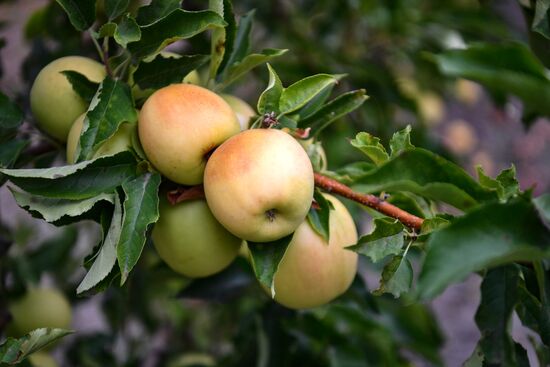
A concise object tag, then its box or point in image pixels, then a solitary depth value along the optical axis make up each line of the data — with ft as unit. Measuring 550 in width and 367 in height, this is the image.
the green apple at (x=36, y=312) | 3.47
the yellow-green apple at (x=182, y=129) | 2.62
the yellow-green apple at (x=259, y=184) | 2.53
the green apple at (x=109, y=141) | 2.68
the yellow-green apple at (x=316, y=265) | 2.76
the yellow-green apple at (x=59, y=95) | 2.81
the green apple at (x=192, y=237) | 2.71
